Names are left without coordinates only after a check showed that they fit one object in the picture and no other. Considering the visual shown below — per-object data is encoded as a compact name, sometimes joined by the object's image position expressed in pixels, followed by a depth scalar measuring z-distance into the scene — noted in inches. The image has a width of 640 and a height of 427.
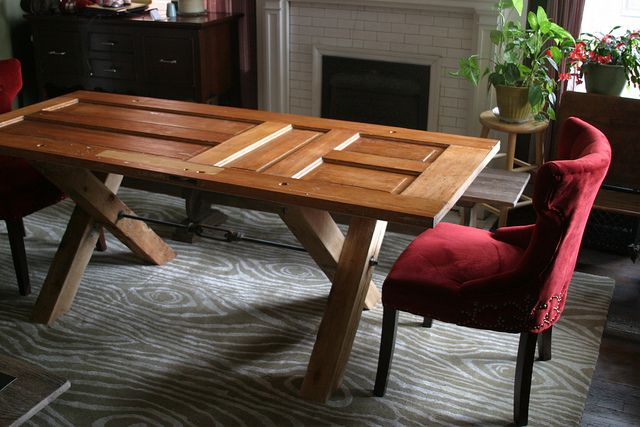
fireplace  165.0
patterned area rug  97.4
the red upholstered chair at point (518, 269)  82.6
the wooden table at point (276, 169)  90.1
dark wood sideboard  173.0
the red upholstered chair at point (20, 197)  117.3
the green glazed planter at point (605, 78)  138.7
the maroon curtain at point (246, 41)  184.1
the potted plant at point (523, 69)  142.7
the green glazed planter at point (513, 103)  144.7
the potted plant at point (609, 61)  138.6
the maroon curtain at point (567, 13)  154.9
